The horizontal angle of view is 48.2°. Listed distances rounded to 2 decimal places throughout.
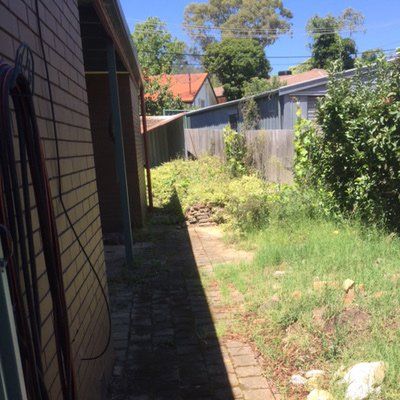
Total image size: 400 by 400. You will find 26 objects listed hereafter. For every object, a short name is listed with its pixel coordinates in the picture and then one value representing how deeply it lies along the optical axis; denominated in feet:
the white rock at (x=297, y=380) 11.04
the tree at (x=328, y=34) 120.16
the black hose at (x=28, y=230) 4.61
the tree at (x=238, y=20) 180.75
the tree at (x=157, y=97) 104.17
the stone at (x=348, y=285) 14.93
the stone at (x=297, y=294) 15.04
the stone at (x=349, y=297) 14.09
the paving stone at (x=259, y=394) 10.79
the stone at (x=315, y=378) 10.77
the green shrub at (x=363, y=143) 20.25
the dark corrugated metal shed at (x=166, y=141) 56.90
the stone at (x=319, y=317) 13.11
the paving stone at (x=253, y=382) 11.30
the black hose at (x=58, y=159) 7.34
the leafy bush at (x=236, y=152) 45.83
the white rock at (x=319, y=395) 10.05
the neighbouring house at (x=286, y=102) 47.68
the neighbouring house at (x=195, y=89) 153.69
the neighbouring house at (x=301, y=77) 115.79
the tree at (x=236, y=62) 154.10
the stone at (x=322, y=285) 15.30
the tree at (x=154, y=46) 130.00
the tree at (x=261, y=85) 123.71
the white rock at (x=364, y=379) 9.84
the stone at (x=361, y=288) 14.64
